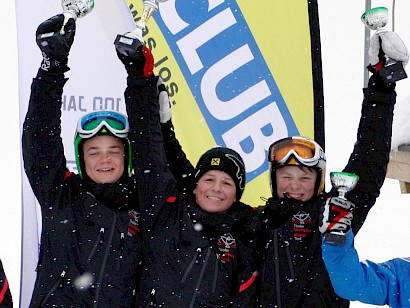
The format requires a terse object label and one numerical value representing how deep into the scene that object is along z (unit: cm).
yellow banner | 927
